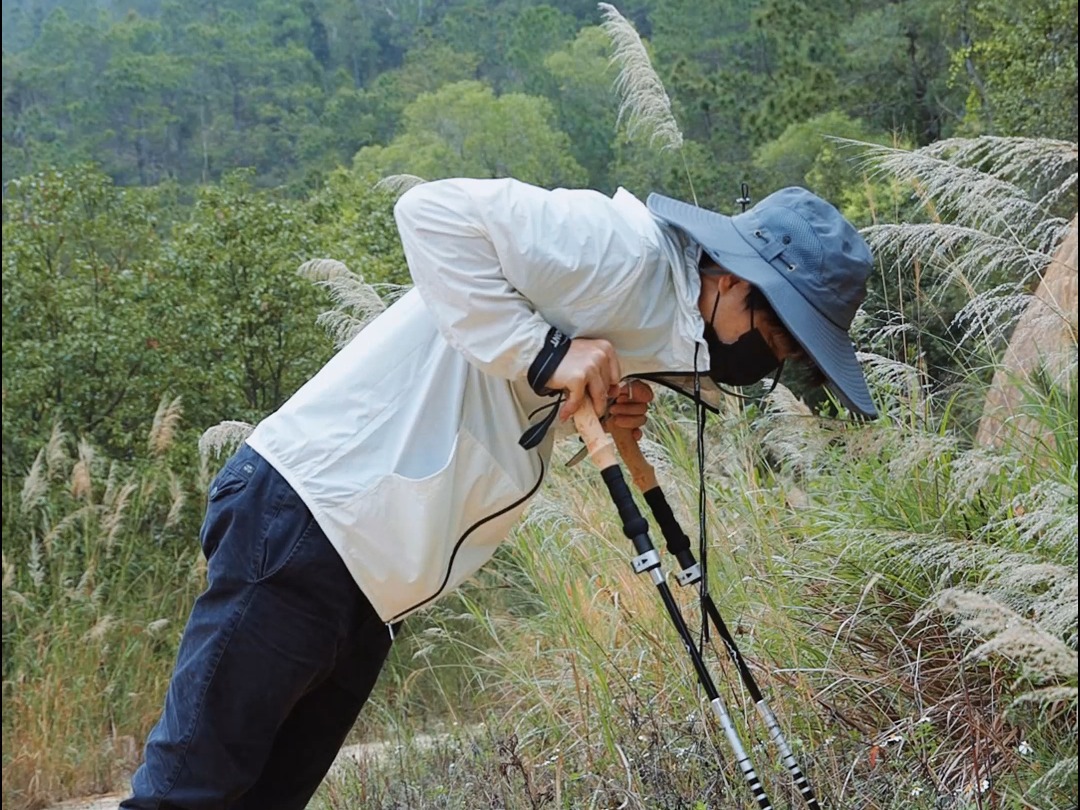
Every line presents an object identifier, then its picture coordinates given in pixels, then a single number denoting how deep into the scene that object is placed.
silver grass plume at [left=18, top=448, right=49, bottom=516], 6.76
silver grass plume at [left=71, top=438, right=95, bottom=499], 6.70
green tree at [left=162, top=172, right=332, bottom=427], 8.42
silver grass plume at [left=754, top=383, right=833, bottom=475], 4.14
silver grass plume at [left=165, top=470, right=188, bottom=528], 6.48
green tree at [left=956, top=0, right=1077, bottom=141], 11.46
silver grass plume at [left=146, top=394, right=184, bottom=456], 6.98
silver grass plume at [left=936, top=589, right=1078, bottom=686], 2.13
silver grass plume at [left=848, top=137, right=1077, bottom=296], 3.33
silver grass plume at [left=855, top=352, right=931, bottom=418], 3.72
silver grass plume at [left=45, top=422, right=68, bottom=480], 6.98
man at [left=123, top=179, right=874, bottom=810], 2.58
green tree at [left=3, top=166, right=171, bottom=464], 9.01
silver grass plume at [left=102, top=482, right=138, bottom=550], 6.49
